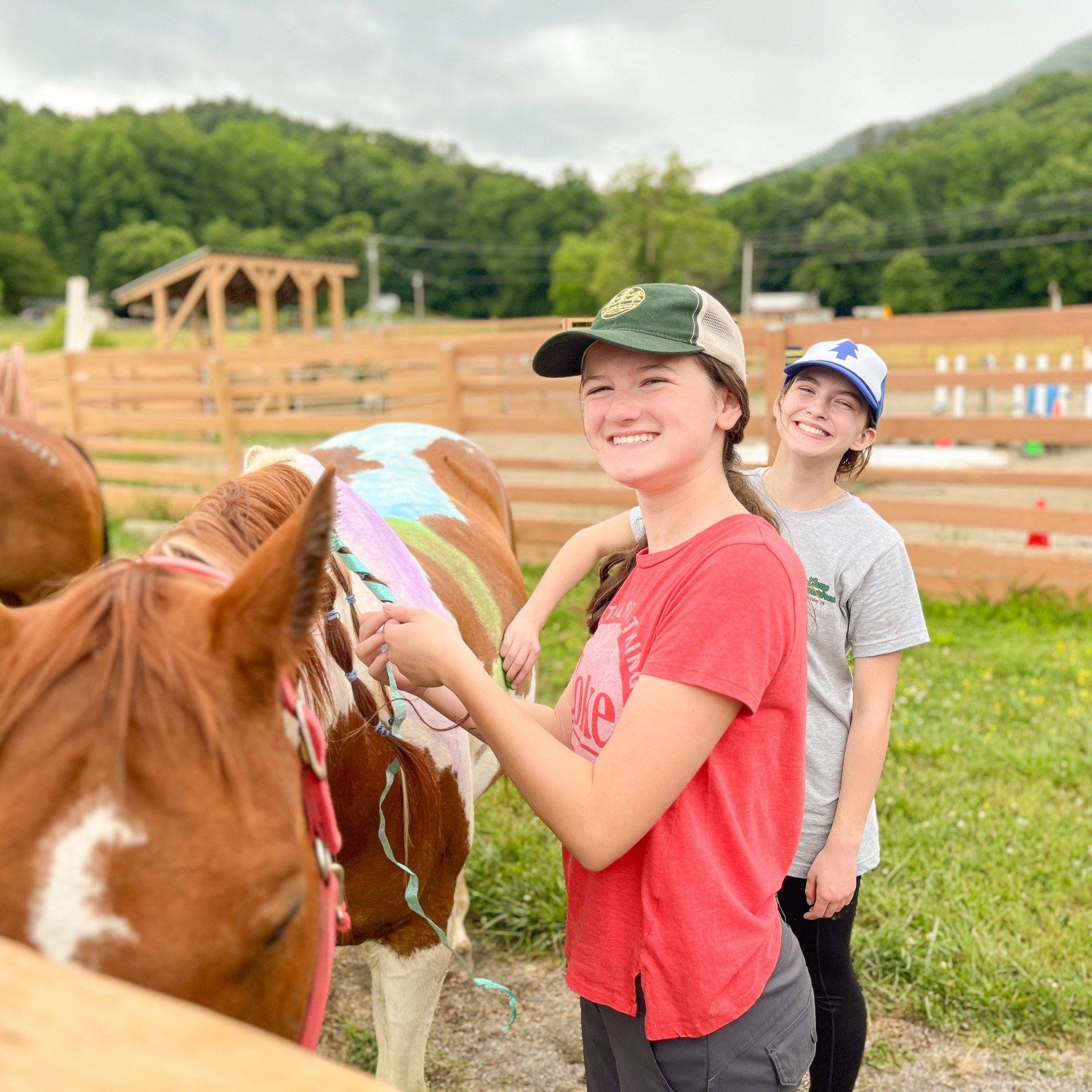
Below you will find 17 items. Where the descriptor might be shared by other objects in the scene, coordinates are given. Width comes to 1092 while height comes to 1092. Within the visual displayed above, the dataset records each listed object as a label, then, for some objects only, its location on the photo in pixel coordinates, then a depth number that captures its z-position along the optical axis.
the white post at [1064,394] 11.11
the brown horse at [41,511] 4.90
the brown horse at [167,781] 0.79
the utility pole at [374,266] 48.91
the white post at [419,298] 62.75
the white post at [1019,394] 11.13
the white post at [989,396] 14.06
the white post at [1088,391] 8.62
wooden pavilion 19.59
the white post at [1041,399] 12.16
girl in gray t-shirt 1.72
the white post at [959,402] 13.46
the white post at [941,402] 14.17
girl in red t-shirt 1.10
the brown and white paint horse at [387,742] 1.40
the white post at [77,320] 15.42
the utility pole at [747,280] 54.91
